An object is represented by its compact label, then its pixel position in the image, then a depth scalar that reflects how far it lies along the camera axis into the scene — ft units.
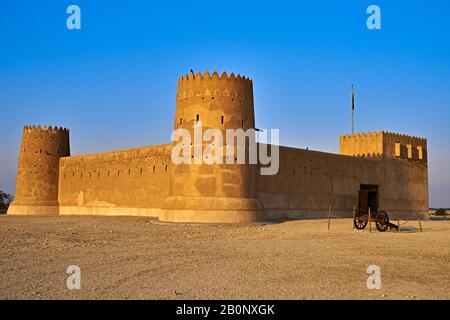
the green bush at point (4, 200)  136.00
